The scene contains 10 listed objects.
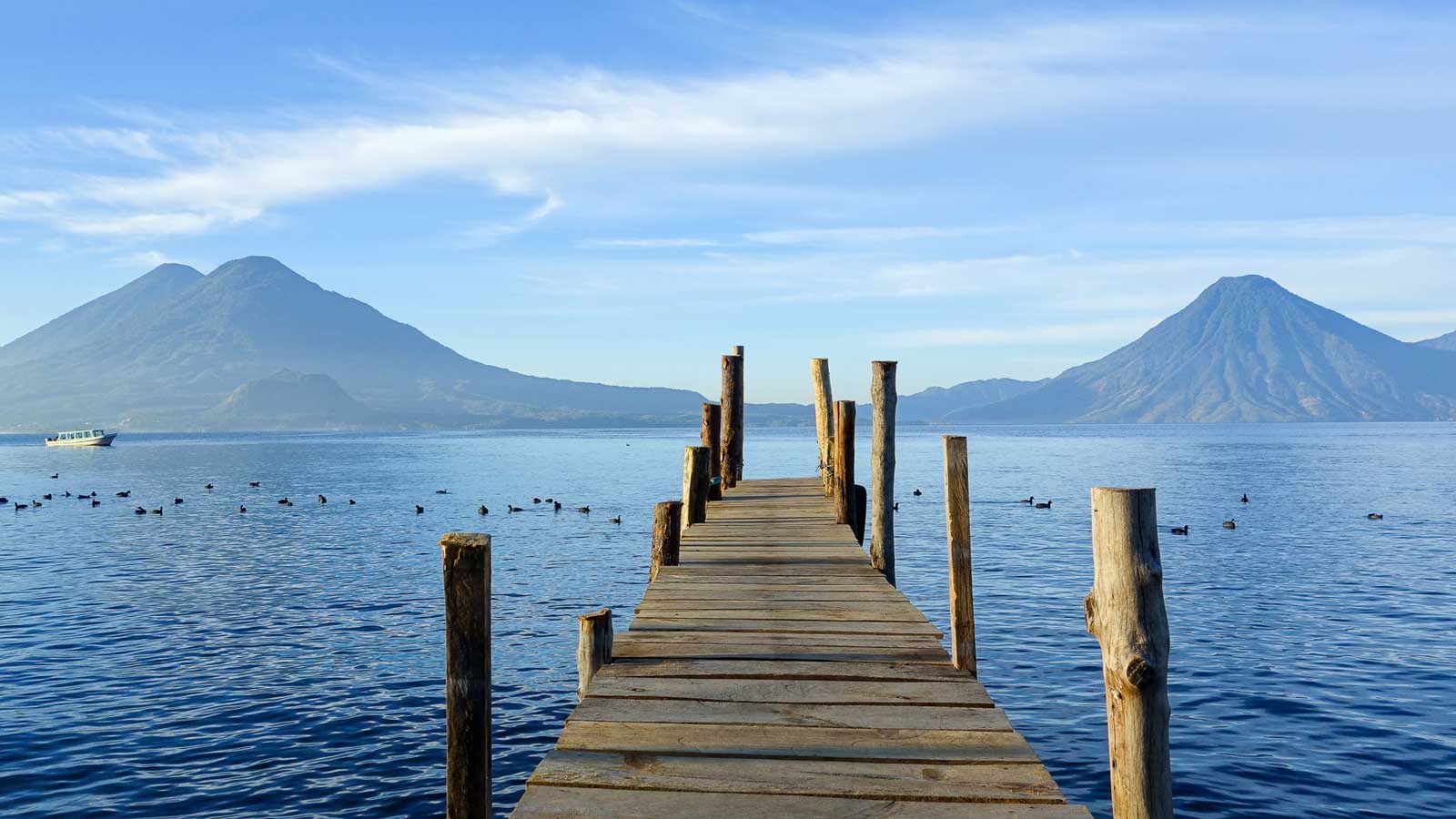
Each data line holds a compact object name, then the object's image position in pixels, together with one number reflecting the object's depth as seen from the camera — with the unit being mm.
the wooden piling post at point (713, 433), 21906
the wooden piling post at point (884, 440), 13289
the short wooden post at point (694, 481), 15539
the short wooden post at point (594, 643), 7312
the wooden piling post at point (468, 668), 5586
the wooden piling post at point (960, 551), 7258
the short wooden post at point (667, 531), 11750
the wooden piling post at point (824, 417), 19234
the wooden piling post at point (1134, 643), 4547
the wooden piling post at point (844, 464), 15734
